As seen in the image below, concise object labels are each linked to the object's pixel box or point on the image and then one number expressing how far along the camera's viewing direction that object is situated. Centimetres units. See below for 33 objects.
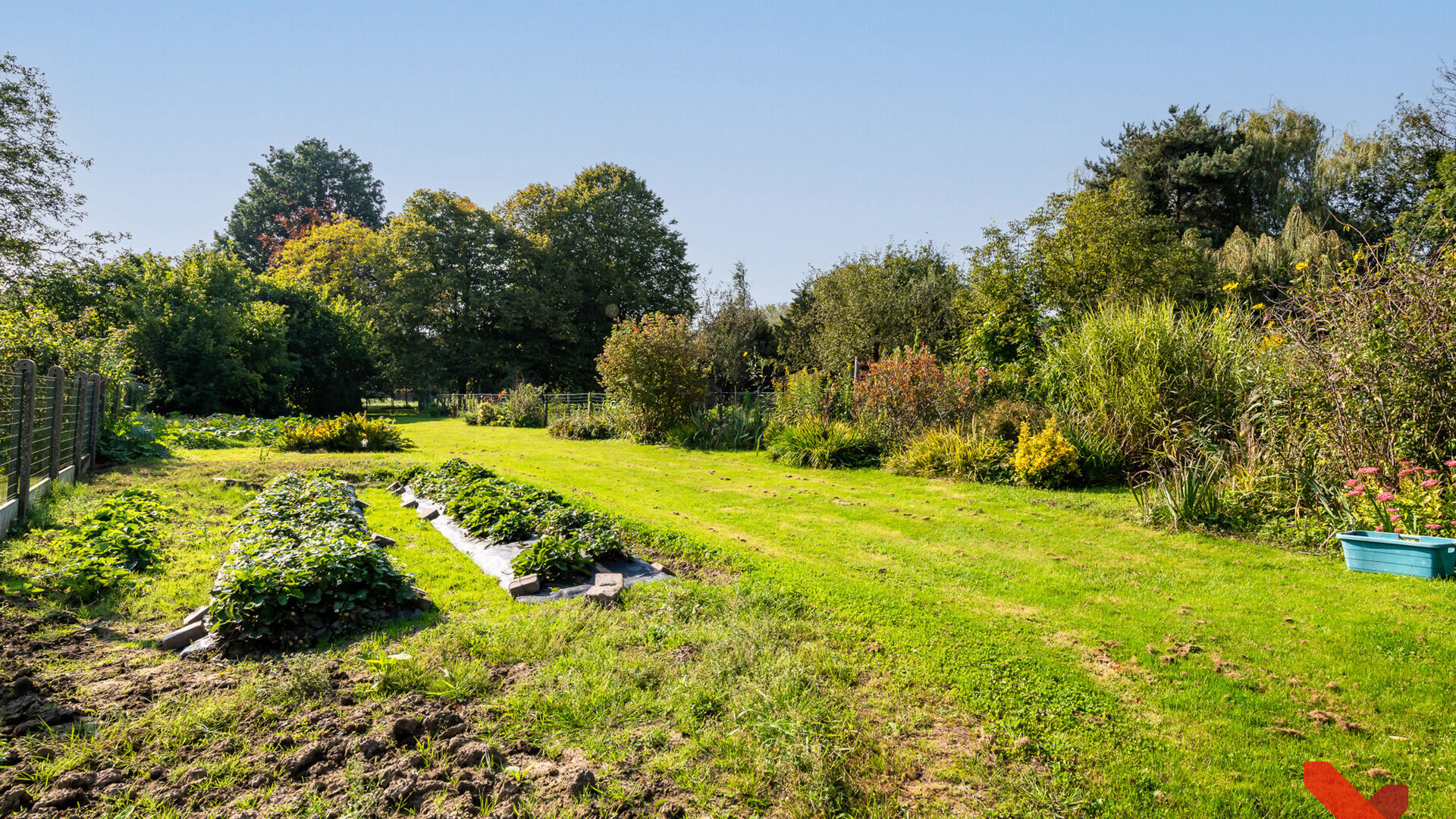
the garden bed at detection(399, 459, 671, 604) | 502
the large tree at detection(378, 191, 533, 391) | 3206
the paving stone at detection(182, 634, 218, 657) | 367
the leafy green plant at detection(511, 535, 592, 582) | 500
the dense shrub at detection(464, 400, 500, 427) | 2347
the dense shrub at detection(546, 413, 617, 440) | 1770
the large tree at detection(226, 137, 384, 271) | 4569
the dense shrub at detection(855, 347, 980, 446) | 1106
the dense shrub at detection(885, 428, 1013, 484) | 944
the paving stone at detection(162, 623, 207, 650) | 381
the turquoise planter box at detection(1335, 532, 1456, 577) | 491
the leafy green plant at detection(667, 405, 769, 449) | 1398
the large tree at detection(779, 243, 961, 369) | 2219
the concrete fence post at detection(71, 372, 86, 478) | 885
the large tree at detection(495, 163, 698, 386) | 3388
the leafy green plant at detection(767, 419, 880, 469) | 1121
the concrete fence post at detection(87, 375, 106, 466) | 999
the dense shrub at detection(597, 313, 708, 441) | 1593
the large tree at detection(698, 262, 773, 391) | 2592
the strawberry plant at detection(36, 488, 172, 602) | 457
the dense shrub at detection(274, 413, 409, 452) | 1357
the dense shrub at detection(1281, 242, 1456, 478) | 574
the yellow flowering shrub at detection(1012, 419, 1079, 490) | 875
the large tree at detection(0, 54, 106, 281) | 1911
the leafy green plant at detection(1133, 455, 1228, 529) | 665
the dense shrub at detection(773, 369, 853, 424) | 1279
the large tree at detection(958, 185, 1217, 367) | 1563
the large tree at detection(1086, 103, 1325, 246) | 2362
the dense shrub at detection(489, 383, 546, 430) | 2234
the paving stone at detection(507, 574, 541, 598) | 473
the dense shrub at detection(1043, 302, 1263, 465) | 805
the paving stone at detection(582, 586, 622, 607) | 446
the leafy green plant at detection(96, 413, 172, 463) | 1060
